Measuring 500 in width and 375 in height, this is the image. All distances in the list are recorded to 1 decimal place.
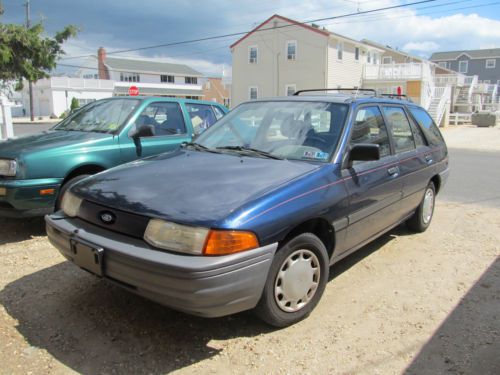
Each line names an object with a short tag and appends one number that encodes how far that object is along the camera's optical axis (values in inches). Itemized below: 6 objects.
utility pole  1256.4
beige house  1171.3
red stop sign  567.7
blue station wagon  99.6
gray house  2325.3
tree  450.6
